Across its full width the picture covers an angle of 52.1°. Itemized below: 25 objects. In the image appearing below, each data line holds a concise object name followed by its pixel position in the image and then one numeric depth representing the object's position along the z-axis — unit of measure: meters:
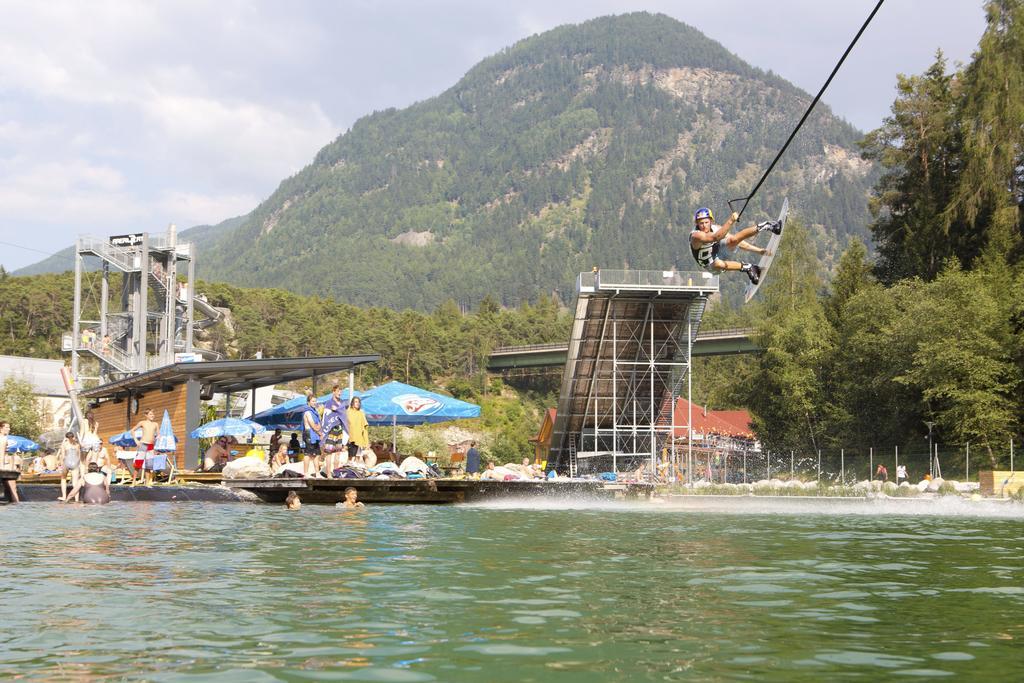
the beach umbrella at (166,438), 26.52
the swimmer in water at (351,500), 21.30
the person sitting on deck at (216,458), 26.89
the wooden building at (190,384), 29.45
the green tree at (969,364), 38.91
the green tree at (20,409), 59.28
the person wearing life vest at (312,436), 23.00
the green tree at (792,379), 56.88
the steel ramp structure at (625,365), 43.09
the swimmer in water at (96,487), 21.56
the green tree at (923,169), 48.69
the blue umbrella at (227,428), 28.92
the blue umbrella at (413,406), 30.31
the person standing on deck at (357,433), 23.78
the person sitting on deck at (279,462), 24.62
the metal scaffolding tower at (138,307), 56.44
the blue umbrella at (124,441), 31.57
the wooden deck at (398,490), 22.48
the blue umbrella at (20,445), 36.56
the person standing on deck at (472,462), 28.83
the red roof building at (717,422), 79.88
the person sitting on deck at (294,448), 29.14
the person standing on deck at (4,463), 22.09
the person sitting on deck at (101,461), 22.22
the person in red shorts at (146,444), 24.69
